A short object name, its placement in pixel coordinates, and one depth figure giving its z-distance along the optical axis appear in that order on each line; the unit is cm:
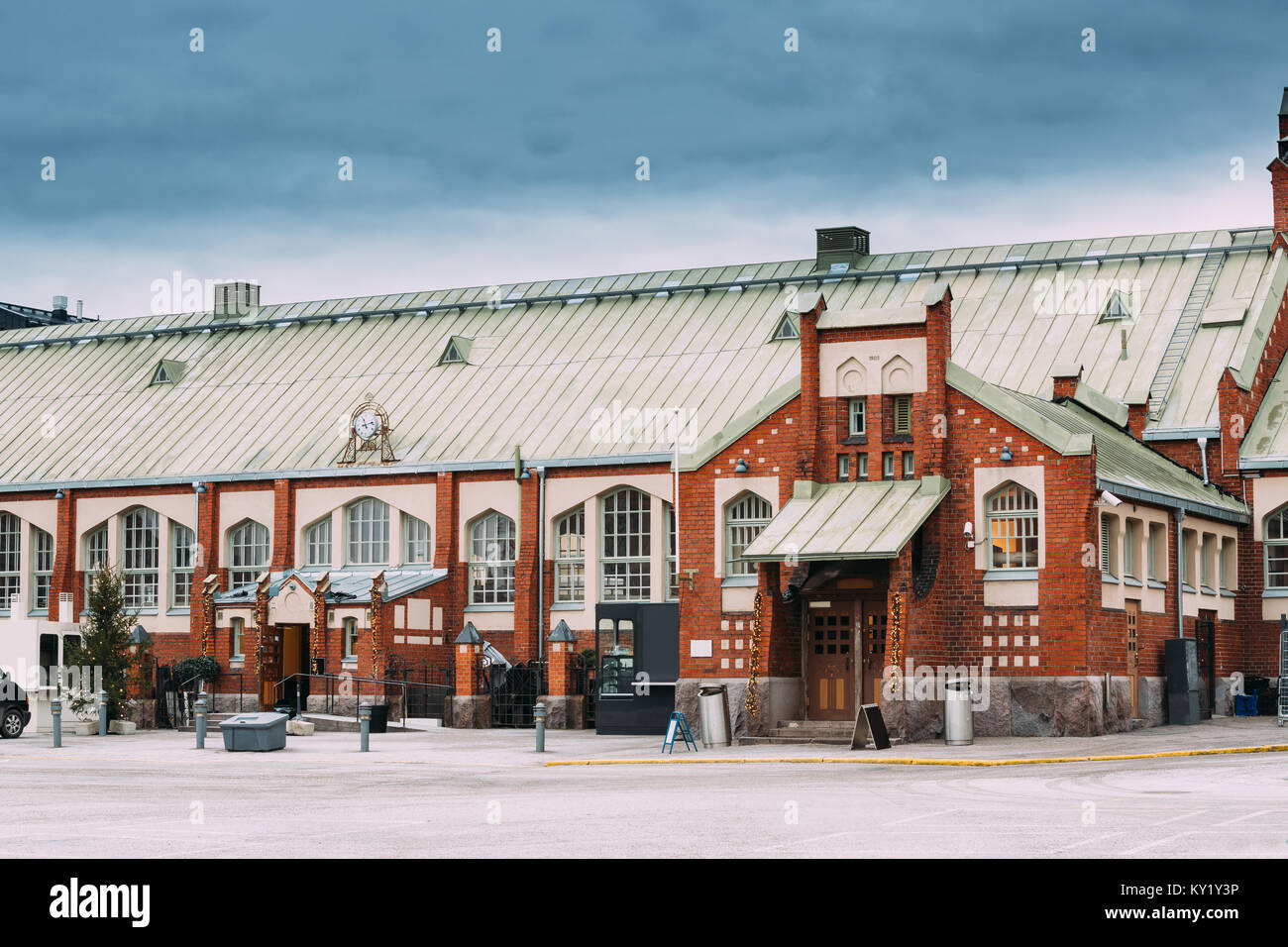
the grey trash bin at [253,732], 3753
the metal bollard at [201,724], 3878
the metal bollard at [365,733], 3719
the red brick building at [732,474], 3712
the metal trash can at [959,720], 3500
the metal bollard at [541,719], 3653
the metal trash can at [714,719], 3681
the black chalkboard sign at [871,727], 3397
